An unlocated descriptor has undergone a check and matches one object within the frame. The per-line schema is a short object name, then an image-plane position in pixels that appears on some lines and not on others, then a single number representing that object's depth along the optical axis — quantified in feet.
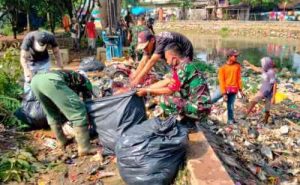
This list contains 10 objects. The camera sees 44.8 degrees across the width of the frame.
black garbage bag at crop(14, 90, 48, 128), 15.03
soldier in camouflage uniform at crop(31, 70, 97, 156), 11.86
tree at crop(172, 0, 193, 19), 137.86
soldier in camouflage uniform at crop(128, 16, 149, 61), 28.69
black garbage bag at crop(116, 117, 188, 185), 9.87
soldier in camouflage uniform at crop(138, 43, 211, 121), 11.05
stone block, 9.19
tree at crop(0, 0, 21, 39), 46.19
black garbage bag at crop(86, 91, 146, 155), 11.62
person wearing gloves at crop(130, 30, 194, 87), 11.84
